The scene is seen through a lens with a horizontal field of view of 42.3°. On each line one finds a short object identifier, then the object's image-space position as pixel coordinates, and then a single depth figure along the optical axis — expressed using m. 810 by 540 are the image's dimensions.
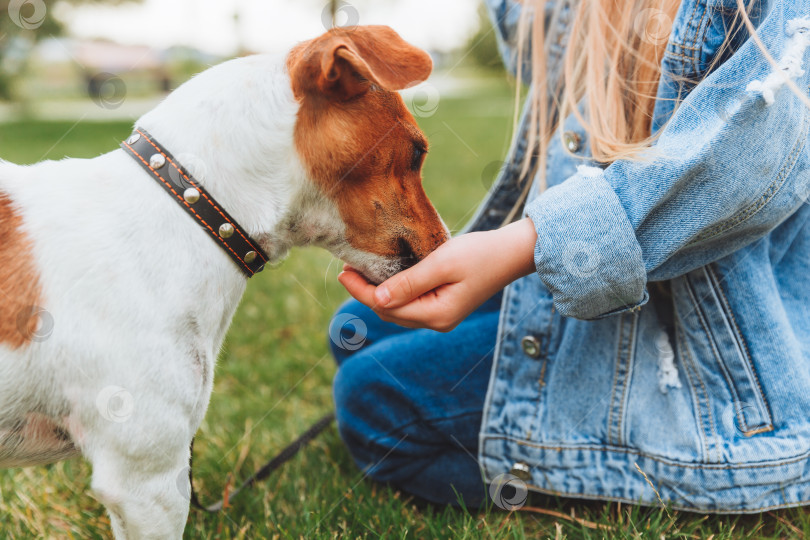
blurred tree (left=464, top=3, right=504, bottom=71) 15.19
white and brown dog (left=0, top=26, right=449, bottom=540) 0.75
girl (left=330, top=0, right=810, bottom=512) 0.82
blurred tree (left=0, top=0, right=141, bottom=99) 11.54
